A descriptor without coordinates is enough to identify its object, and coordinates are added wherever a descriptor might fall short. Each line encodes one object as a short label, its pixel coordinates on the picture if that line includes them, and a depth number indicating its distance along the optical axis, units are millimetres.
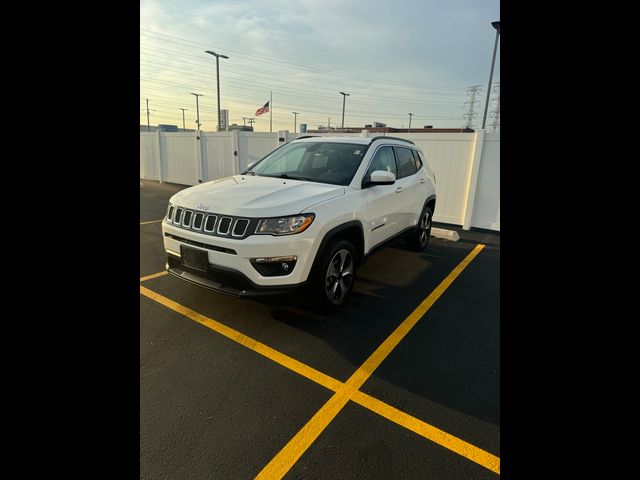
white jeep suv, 3178
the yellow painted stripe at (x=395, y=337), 2873
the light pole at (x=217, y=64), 23600
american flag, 19594
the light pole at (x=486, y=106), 14434
